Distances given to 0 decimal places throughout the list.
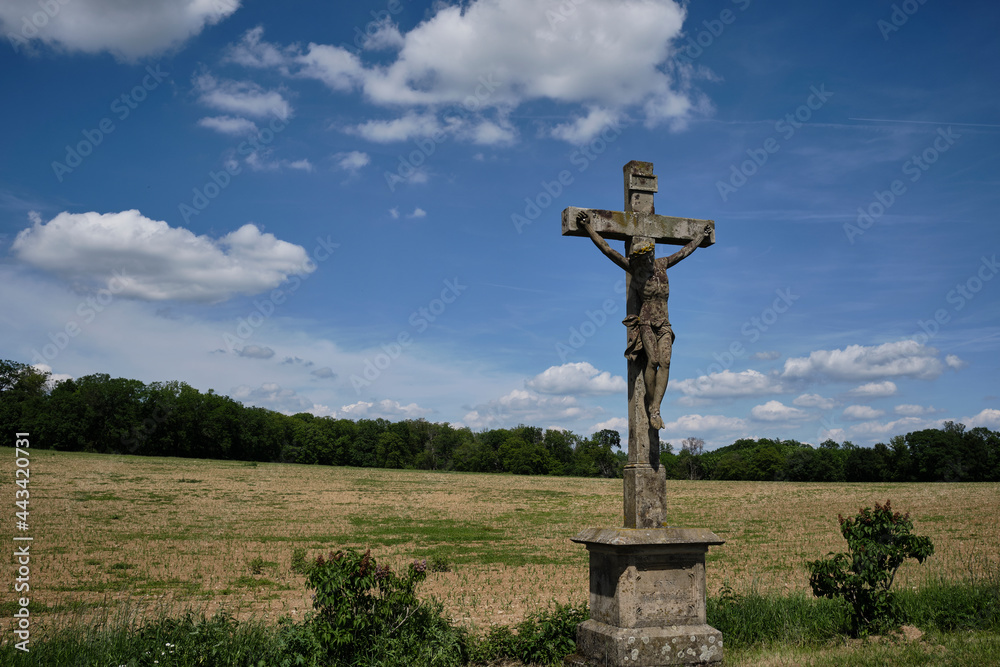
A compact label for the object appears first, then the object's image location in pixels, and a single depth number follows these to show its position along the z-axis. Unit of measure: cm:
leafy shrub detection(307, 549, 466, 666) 615
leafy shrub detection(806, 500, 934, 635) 721
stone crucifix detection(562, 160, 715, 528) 671
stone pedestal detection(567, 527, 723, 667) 607
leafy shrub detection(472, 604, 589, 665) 668
